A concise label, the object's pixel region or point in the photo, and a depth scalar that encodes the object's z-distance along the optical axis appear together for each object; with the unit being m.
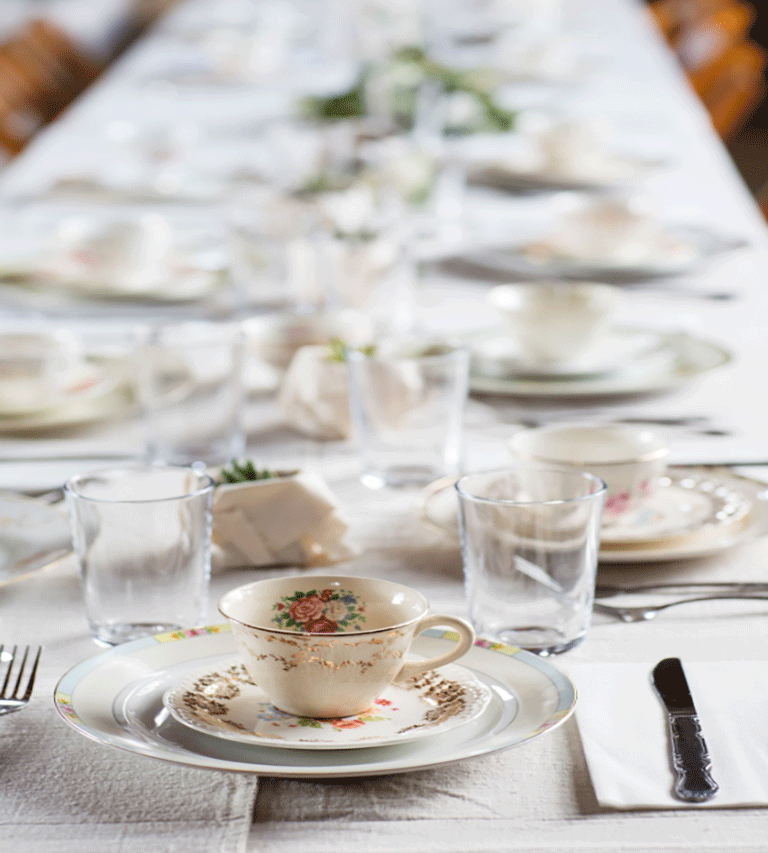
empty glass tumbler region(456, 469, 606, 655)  1.17
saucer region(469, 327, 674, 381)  1.73
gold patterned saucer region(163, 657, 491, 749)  1.05
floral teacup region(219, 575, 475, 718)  1.07
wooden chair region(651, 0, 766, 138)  4.66
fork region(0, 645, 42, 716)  1.12
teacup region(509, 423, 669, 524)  1.33
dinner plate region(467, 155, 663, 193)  2.80
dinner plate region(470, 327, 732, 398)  1.68
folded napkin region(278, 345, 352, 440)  1.57
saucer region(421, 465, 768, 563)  1.30
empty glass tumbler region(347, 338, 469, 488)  1.48
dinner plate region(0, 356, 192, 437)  1.53
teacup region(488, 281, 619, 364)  1.74
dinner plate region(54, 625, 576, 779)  1.03
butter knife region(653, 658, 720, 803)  1.04
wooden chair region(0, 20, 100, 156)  4.18
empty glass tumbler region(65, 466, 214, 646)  1.20
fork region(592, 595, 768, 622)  1.23
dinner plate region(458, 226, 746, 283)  2.13
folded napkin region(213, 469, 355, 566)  1.31
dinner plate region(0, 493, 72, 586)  1.31
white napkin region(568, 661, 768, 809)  1.04
